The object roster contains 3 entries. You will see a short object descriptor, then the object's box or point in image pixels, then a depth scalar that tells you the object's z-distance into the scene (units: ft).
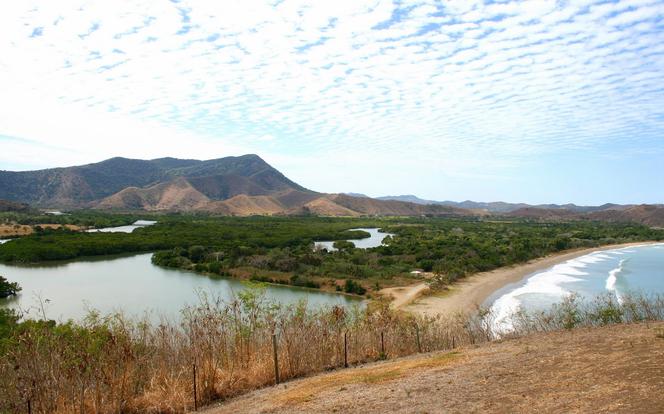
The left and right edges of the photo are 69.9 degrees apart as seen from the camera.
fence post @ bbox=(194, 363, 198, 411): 27.05
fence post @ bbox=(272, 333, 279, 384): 30.30
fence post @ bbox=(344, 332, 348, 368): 35.13
